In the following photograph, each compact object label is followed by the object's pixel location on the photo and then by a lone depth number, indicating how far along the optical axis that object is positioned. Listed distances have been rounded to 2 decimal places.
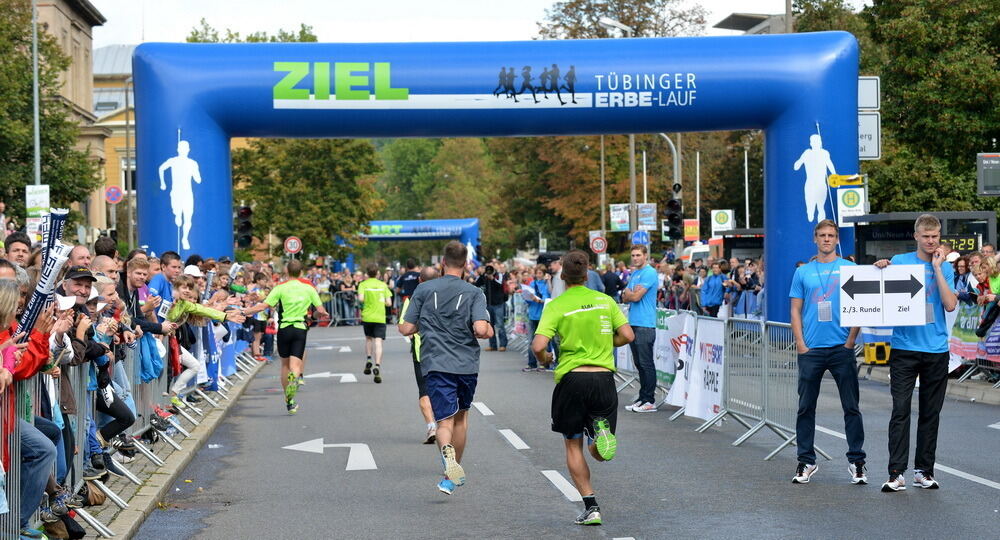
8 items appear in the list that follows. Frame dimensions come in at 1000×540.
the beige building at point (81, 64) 65.88
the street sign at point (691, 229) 48.78
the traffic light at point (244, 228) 30.98
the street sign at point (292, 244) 48.24
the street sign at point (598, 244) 44.59
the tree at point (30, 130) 43.94
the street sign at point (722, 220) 49.22
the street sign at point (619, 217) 46.14
